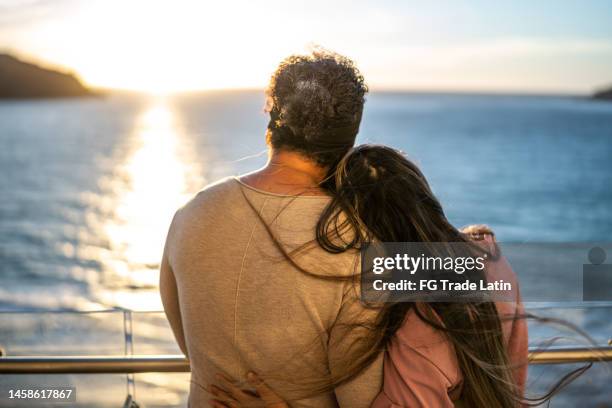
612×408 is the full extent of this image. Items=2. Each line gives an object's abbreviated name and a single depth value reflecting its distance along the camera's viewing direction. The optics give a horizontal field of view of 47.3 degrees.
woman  1.46
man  1.45
